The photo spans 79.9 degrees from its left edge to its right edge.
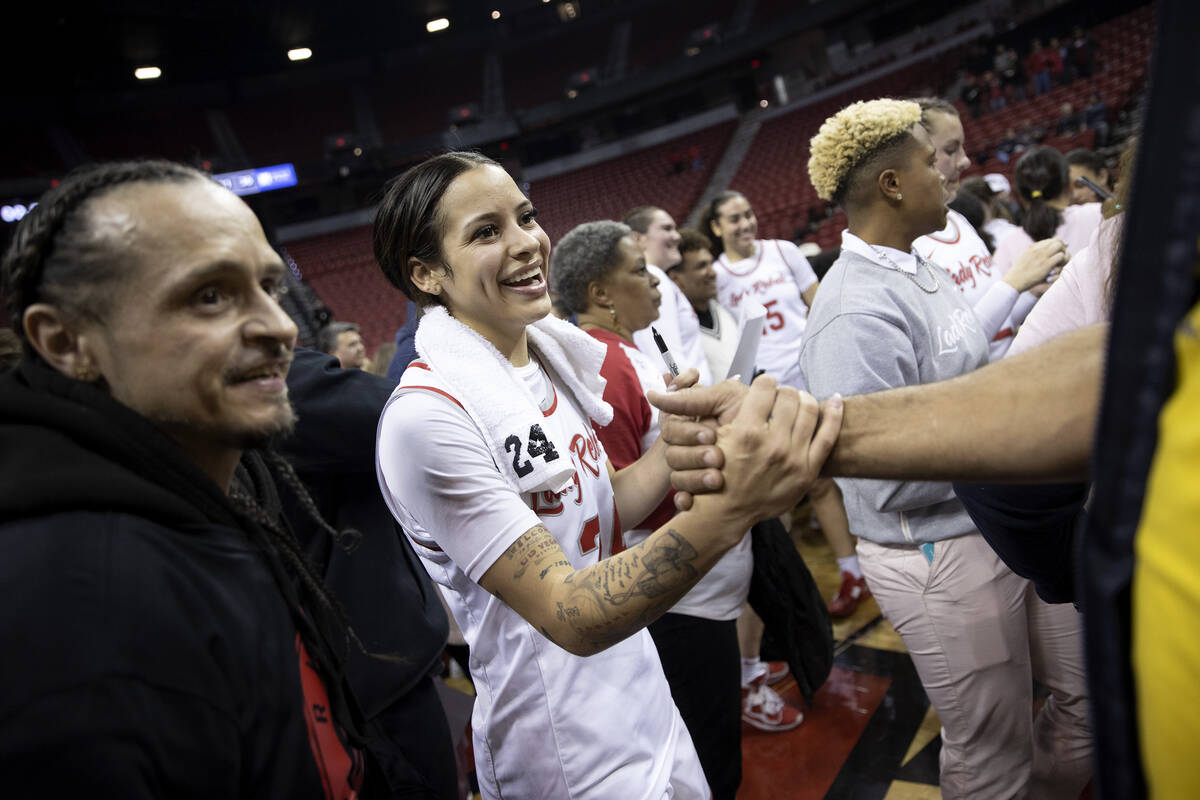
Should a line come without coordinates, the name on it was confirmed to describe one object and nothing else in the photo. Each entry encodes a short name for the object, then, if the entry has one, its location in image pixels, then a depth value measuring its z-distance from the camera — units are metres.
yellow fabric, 0.47
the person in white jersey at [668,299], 3.17
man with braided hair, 0.63
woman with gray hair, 1.89
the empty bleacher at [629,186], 20.05
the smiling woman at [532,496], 1.09
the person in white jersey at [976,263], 2.28
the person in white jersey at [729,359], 2.74
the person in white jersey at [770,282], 4.02
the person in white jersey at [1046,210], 3.63
